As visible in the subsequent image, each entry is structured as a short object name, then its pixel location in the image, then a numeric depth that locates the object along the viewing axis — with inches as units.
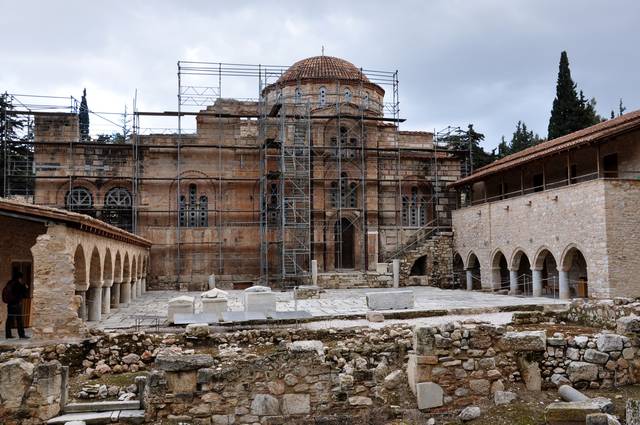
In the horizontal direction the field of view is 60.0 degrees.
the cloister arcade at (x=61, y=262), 478.6
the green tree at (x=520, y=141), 2183.6
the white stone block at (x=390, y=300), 663.8
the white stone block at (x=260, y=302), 632.4
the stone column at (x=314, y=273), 1027.9
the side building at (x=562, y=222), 735.1
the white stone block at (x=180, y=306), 599.5
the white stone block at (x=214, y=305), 616.7
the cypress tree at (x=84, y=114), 1846.6
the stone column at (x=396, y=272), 1067.9
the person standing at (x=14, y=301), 495.5
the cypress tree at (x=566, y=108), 1453.0
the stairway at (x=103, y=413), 277.4
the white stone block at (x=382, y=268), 1085.1
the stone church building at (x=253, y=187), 1124.5
